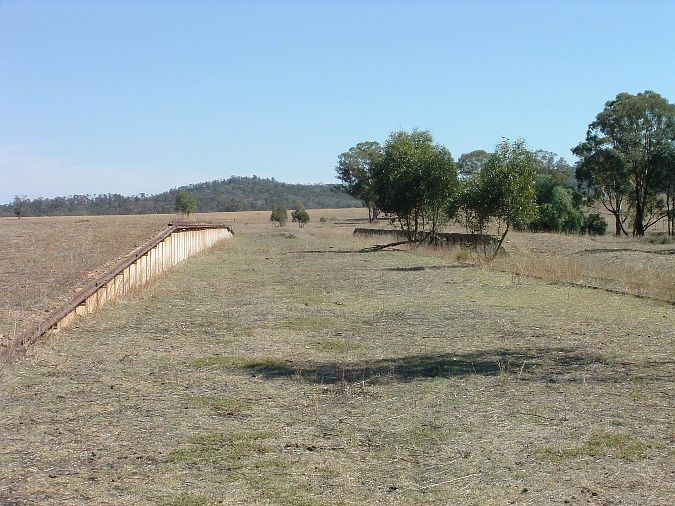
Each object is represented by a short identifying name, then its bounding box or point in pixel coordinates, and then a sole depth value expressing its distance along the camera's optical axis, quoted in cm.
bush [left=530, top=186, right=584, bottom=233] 6238
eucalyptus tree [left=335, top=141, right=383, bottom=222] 10748
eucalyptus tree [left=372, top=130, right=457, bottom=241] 4072
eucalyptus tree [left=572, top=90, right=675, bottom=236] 6294
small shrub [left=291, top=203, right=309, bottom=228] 9762
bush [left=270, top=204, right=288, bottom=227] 9631
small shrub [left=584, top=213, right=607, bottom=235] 6688
